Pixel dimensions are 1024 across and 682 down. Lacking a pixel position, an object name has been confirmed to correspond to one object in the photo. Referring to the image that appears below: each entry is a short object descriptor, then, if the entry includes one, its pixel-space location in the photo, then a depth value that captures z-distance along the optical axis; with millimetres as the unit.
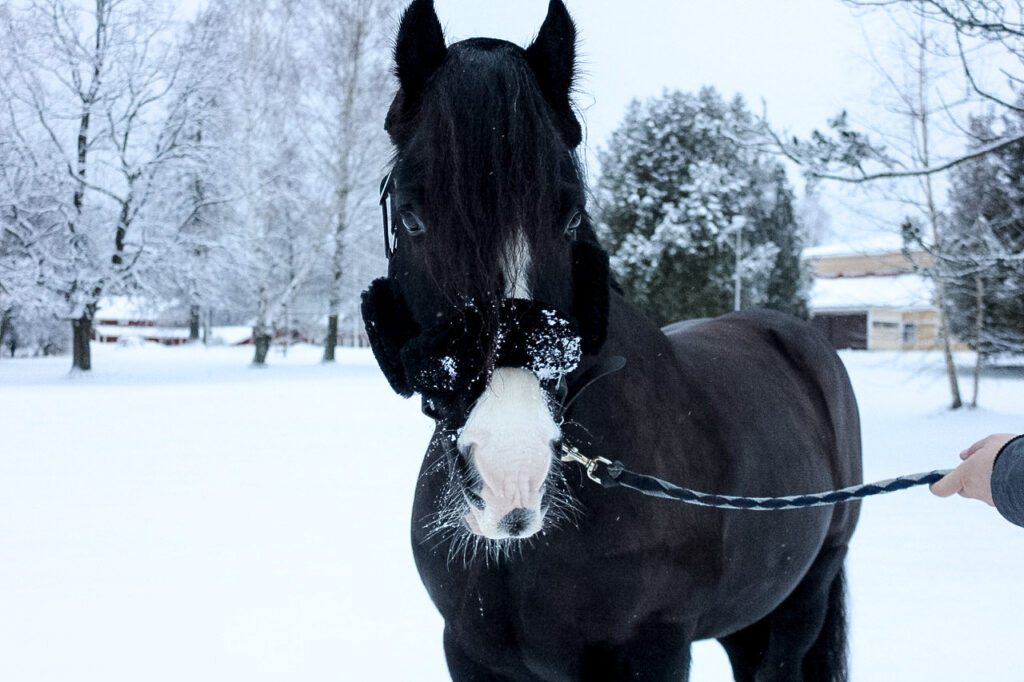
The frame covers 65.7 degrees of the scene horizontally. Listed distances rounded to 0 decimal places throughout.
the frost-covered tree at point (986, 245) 12289
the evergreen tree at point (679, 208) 24219
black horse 1369
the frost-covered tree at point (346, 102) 21828
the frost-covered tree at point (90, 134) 16969
